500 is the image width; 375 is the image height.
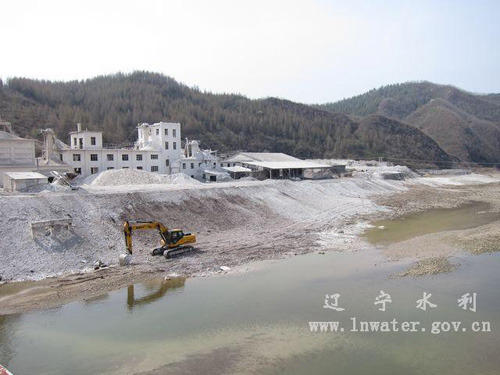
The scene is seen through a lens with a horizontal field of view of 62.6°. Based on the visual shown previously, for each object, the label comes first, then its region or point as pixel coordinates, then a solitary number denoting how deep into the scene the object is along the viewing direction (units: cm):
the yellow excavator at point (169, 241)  2471
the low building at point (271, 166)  6262
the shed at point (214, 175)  5503
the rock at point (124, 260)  2362
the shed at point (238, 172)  5975
